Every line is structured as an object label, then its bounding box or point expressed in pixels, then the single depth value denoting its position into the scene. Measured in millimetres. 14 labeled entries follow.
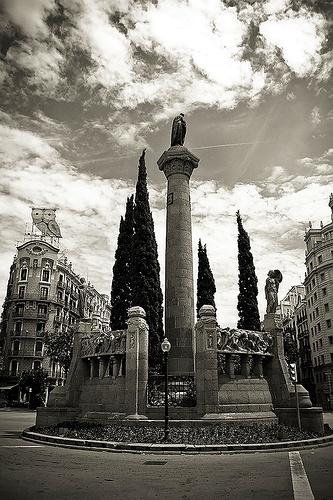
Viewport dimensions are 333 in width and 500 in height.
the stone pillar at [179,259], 21094
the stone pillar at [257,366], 19219
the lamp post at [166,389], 14453
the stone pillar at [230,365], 18125
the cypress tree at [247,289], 39750
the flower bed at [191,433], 14258
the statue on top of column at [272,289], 21844
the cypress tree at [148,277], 30484
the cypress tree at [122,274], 37188
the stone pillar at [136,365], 17172
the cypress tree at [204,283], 37750
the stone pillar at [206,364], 16938
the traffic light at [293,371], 17203
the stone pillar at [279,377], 18859
